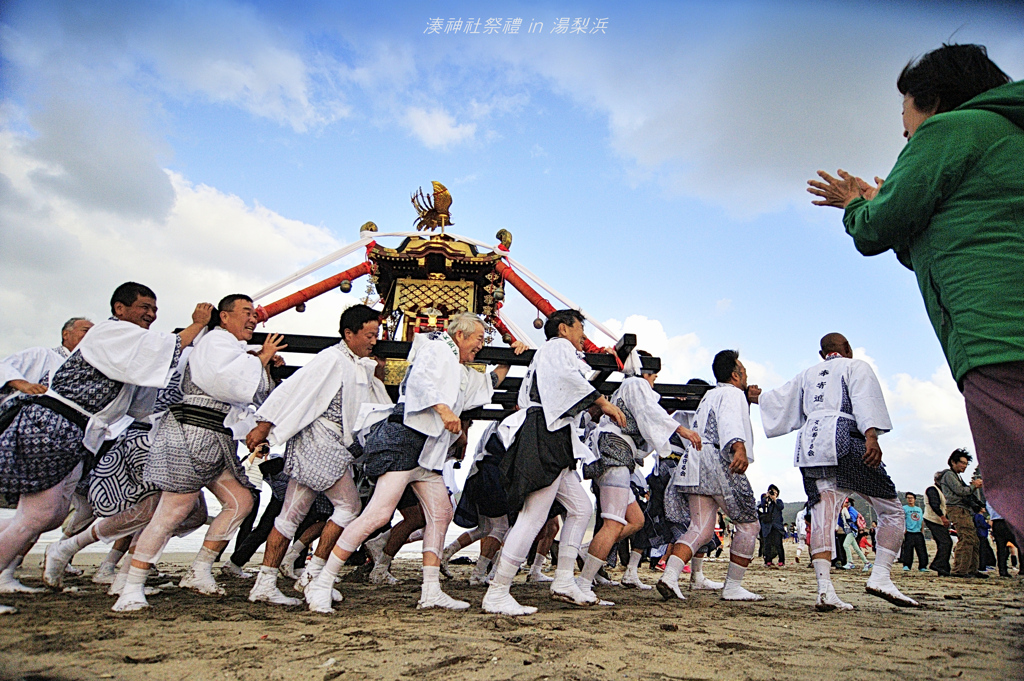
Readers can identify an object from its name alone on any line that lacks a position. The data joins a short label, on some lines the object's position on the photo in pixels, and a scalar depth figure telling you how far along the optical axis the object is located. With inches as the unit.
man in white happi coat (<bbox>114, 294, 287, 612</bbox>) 134.2
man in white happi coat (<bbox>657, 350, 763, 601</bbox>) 171.3
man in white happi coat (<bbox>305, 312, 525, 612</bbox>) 134.5
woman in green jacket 57.9
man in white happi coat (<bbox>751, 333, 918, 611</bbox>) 160.2
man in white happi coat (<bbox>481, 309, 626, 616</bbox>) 140.2
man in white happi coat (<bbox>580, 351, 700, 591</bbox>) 166.7
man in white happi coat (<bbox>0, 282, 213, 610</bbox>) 125.3
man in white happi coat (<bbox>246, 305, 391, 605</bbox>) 139.9
